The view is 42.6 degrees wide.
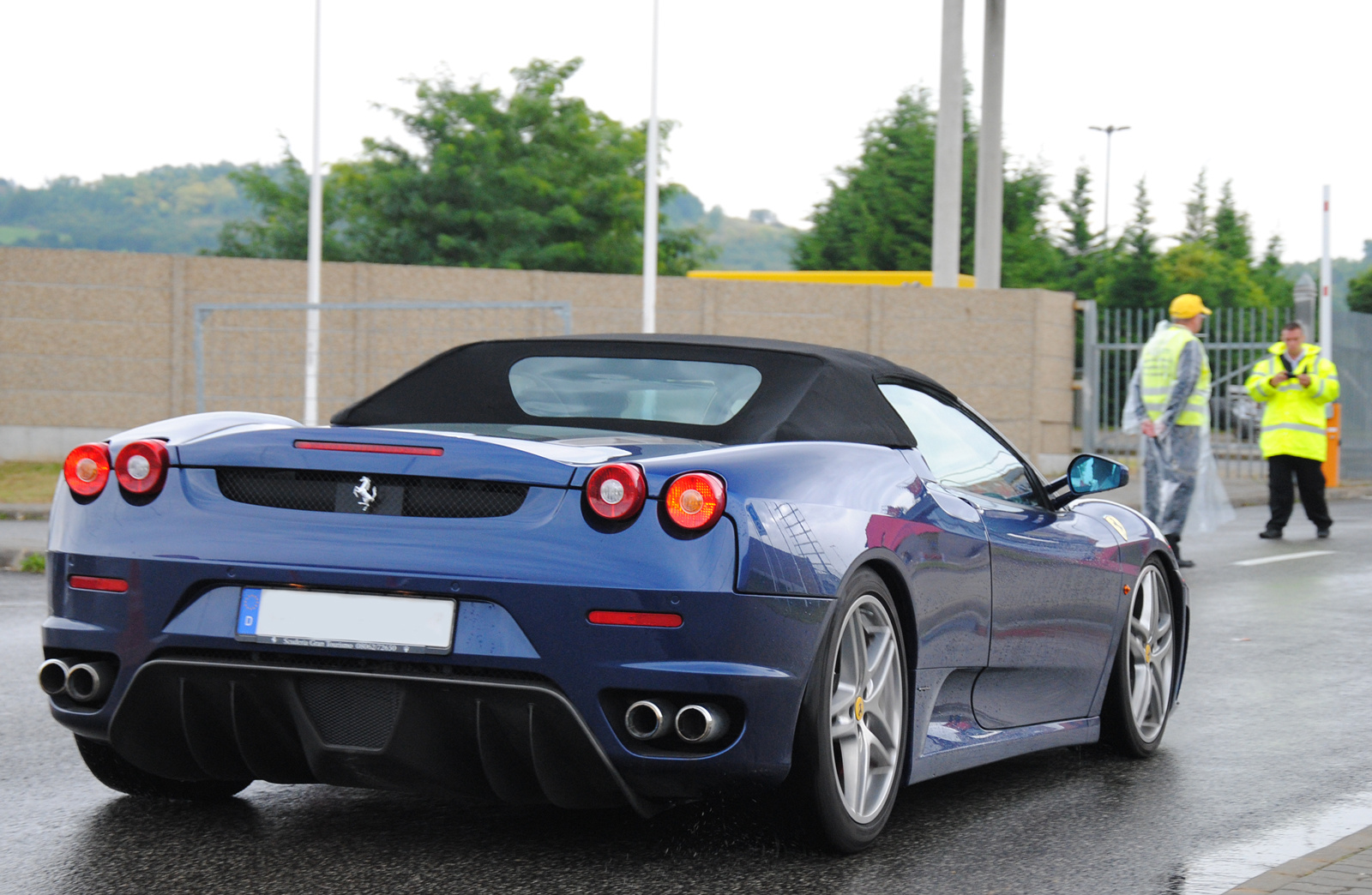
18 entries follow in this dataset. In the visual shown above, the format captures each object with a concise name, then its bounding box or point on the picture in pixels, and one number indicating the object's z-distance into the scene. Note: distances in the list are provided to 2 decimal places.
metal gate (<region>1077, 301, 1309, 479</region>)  22.72
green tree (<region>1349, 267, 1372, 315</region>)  80.06
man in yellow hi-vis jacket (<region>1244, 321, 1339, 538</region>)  15.08
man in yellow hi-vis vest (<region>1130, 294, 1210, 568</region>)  12.39
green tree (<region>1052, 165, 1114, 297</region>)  65.62
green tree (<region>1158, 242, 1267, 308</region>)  71.06
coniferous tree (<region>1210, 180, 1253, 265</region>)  82.88
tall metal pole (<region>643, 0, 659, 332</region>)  20.53
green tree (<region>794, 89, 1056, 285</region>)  58.38
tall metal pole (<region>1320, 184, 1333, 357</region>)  21.81
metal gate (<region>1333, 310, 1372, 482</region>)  23.31
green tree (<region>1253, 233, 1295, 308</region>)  80.00
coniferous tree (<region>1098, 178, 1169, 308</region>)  48.97
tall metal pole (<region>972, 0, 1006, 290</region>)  27.75
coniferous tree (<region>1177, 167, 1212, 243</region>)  86.50
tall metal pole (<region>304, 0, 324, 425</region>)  17.08
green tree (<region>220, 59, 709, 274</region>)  49.81
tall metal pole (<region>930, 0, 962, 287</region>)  24.77
